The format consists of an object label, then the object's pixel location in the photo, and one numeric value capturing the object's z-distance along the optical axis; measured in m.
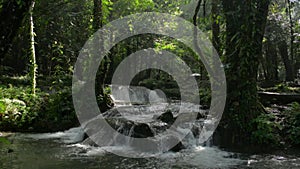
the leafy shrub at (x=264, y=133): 7.28
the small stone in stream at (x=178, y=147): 7.38
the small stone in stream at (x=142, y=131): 7.86
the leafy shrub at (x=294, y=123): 7.46
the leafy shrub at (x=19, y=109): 9.74
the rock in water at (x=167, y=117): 8.98
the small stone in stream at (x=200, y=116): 9.30
